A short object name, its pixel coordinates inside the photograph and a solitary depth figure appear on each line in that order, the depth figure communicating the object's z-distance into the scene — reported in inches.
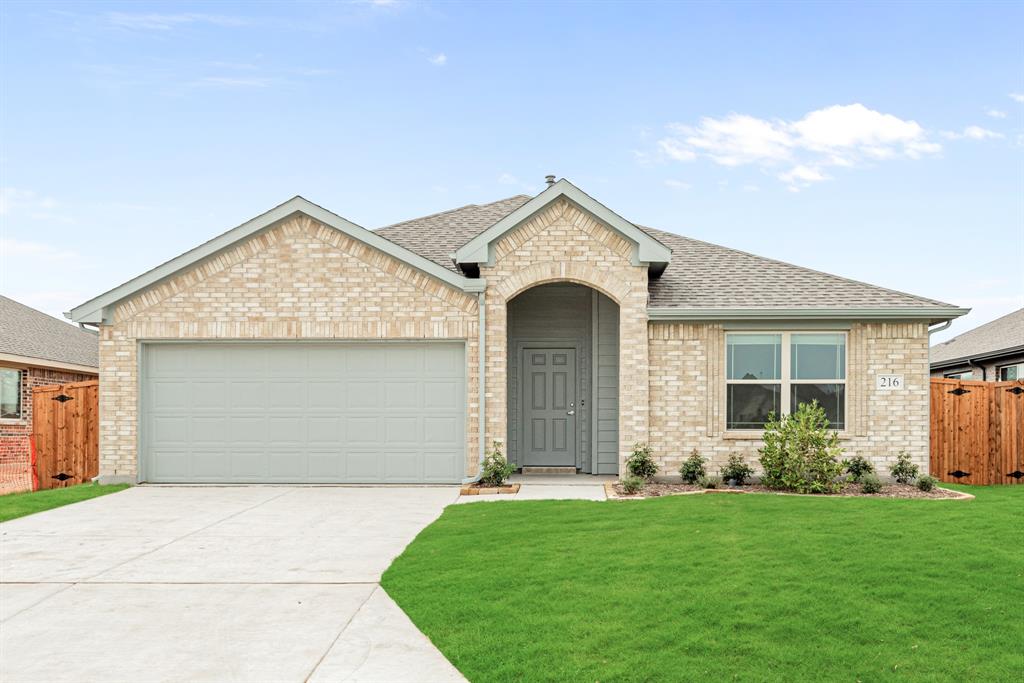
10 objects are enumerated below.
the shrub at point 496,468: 550.0
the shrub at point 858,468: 555.2
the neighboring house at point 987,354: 839.7
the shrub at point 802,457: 514.6
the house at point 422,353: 563.5
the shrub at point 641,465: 555.8
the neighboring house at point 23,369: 802.8
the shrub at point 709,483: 529.3
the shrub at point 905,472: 556.7
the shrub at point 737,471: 546.9
